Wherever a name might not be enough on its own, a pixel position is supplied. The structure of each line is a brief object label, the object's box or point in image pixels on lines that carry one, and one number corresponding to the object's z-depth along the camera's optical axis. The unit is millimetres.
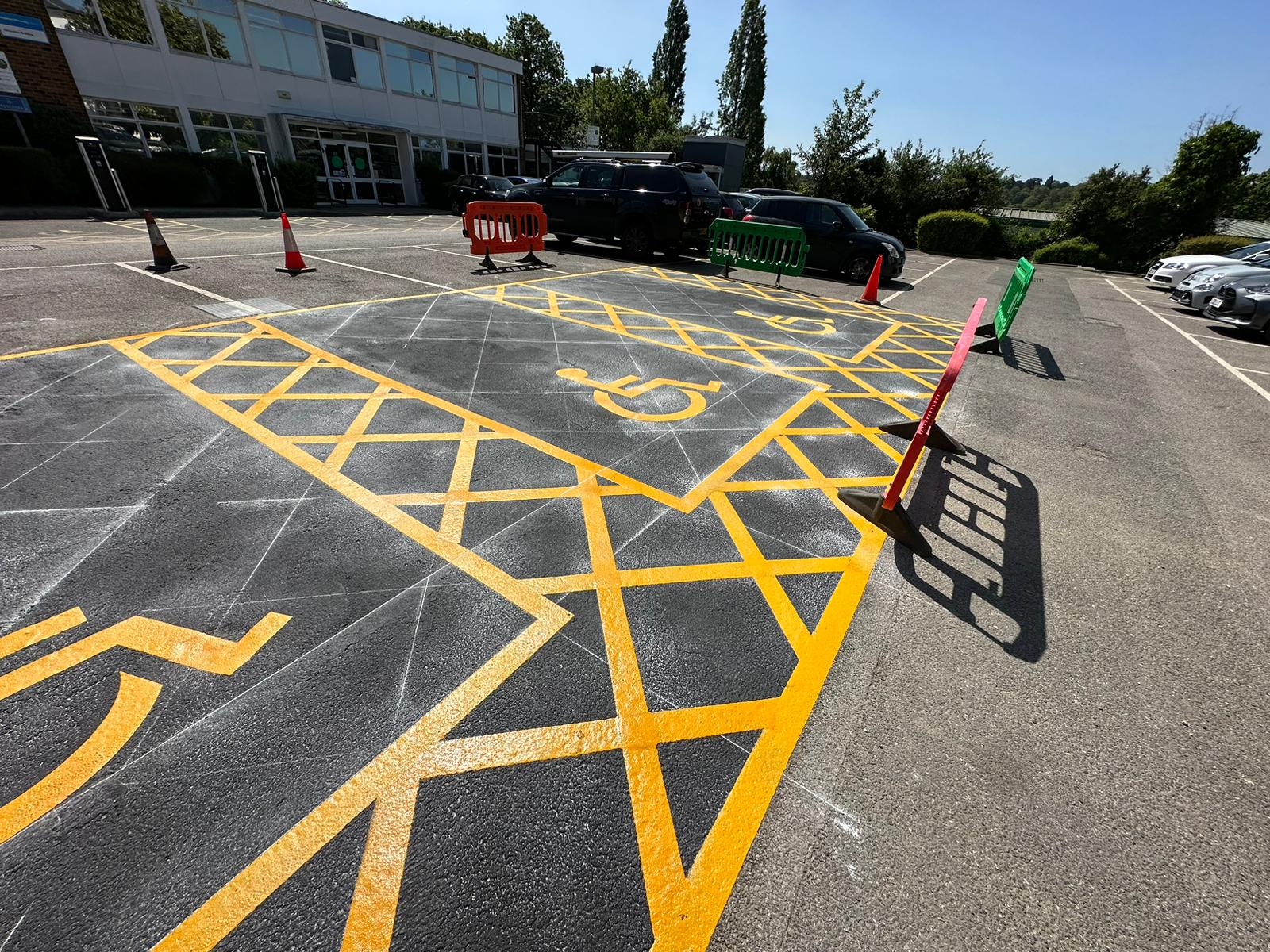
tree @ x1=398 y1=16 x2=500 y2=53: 55844
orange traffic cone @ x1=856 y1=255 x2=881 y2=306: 10906
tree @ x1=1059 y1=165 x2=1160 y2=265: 23891
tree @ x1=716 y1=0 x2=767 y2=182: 49531
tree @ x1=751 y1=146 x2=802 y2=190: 37562
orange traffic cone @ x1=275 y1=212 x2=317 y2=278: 9094
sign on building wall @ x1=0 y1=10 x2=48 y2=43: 16344
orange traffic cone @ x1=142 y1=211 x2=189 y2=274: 8602
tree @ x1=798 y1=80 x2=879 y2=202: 29359
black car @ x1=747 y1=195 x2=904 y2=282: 13062
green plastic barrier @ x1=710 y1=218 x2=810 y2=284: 12047
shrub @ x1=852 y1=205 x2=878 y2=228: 26375
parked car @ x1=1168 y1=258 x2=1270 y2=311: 11594
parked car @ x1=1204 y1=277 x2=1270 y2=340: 10008
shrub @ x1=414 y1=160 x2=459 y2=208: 28203
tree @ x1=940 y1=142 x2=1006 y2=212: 26469
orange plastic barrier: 11336
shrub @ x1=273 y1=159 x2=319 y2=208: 22031
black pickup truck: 12594
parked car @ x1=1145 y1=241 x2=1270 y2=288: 14555
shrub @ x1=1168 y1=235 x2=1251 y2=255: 20328
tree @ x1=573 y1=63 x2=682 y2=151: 45719
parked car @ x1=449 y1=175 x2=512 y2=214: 21156
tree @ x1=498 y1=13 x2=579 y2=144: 51656
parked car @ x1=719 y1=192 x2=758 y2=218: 15640
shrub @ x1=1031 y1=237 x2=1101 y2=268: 24016
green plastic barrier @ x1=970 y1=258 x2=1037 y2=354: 6927
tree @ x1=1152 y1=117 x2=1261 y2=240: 22344
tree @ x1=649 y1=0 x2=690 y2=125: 55406
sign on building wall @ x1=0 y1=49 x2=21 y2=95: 16359
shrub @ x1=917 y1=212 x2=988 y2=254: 24562
